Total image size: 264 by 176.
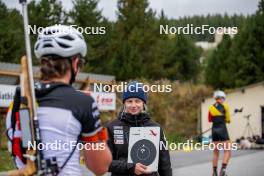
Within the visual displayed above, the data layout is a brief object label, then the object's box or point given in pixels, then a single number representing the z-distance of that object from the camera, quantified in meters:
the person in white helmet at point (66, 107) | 4.87
